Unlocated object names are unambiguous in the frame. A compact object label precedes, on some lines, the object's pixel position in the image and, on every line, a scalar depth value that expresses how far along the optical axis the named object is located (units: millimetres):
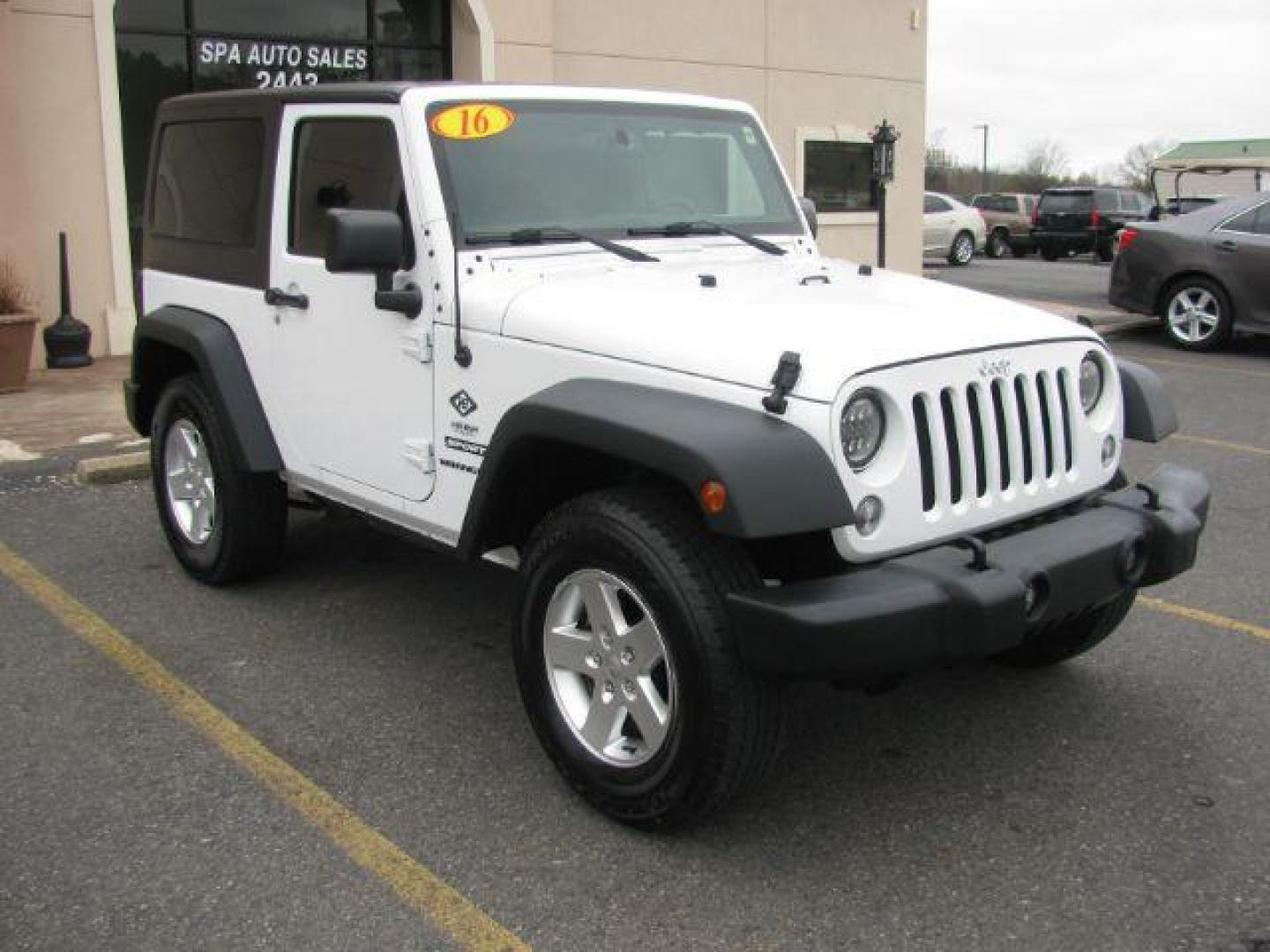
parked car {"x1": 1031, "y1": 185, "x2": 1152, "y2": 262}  28719
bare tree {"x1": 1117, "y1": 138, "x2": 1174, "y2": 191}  60462
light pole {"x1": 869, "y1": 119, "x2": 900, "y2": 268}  12734
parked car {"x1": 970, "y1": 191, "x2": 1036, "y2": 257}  30266
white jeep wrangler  3055
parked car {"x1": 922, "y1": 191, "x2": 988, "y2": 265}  25672
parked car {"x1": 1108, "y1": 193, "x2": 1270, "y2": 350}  11703
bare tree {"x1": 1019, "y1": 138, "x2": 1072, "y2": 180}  72500
